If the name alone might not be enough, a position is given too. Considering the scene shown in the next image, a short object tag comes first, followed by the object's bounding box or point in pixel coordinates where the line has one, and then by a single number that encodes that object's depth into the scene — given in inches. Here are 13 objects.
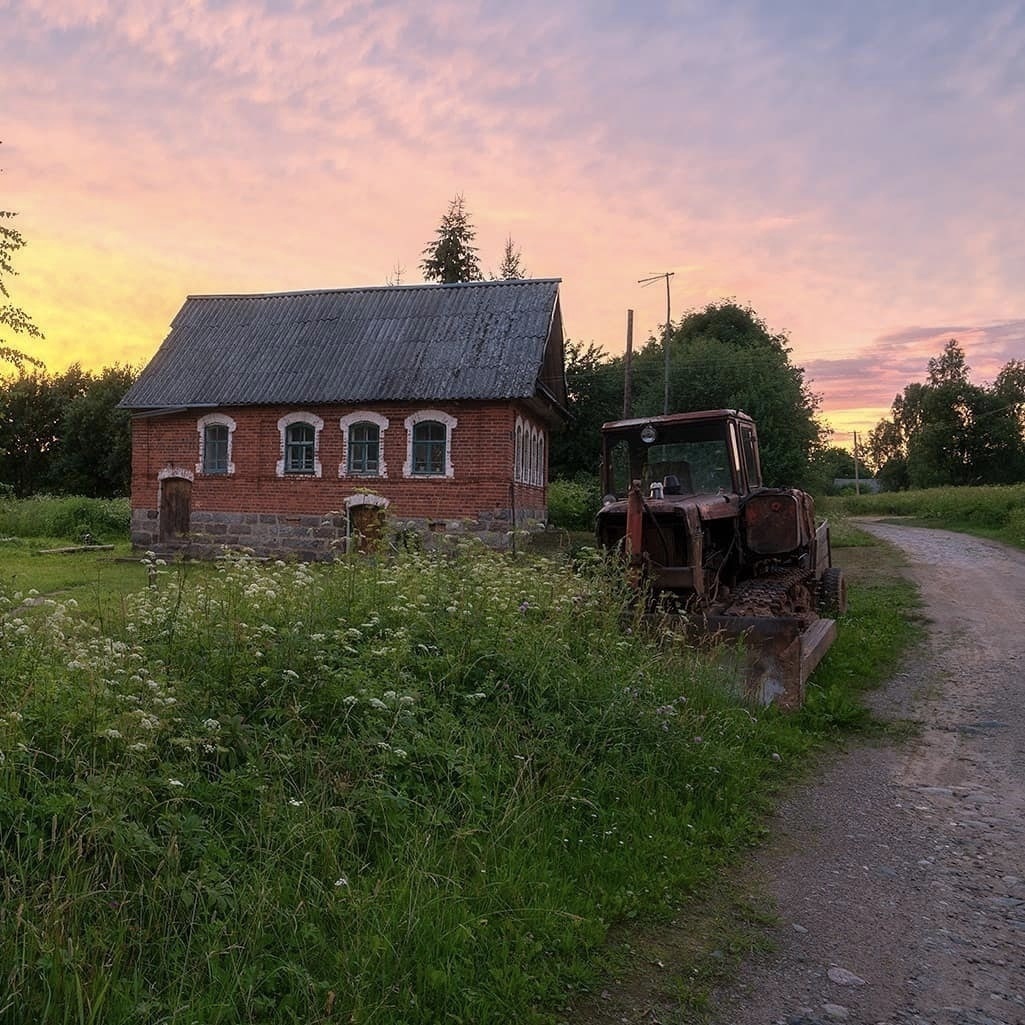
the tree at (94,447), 1823.3
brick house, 791.1
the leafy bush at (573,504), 1176.2
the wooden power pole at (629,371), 1114.7
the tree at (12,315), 370.0
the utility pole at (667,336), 1149.5
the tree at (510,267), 1904.8
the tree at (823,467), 1239.5
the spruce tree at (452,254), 1846.7
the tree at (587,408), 1429.6
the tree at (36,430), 1918.1
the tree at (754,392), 1184.2
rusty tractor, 285.3
